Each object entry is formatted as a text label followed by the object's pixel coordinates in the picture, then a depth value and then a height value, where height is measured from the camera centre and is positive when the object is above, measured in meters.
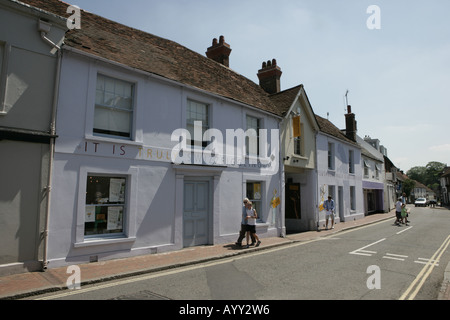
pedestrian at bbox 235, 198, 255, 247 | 10.28 -1.34
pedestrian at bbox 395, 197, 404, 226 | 18.70 -1.20
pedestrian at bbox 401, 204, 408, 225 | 18.97 -1.44
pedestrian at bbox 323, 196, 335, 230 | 16.76 -1.01
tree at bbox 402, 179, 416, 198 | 66.56 +1.55
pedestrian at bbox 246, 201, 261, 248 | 10.21 -1.06
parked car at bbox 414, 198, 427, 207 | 51.91 -1.84
